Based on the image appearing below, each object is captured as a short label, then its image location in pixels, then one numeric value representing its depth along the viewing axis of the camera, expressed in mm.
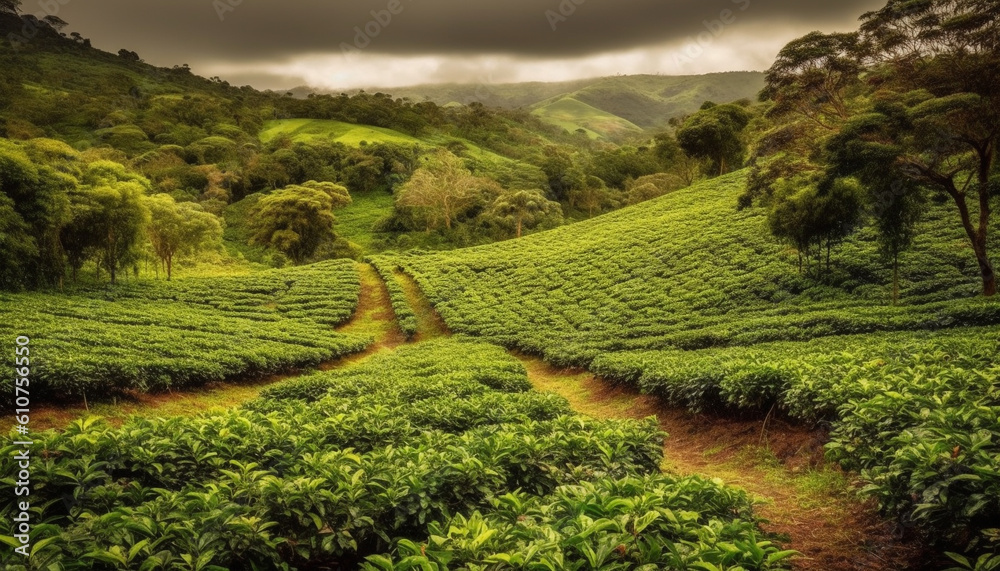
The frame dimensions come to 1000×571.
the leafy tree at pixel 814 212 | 18812
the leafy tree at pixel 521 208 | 53944
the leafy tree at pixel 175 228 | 34781
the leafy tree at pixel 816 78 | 20594
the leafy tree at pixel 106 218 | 25328
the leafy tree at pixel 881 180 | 14859
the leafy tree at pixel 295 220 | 45812
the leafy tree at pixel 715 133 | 49112
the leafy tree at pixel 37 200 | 21766
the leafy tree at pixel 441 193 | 56594
